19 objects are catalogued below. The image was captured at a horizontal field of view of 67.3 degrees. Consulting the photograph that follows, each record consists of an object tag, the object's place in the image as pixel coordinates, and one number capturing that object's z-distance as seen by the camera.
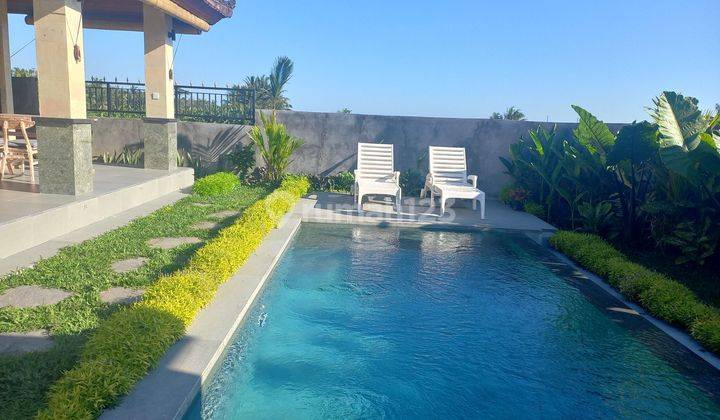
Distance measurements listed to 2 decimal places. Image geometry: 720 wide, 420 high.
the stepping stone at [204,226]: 8.29
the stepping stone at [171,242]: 7.11
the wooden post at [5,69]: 14.02
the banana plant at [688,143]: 6.84
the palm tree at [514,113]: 35.76
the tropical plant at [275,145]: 12.81
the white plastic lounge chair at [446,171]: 11.73
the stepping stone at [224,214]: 9.29
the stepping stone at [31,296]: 4.75
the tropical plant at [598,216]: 9.27
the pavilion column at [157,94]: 12.12
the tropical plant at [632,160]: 8.41
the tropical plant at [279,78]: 36.69
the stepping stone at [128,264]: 5.92
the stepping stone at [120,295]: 4.97
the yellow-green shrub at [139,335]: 3.08
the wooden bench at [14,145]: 8.72
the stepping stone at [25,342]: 3.91
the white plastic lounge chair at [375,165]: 11.50
